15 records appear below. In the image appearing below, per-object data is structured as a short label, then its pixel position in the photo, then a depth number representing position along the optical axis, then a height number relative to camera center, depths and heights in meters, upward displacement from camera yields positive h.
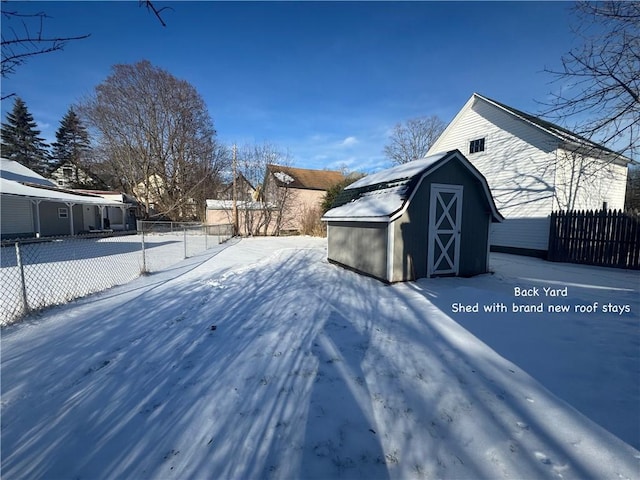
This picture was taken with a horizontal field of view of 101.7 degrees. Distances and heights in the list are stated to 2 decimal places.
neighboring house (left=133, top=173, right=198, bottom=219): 28.62 +1.87
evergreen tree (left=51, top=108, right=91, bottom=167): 32.78 +9.83
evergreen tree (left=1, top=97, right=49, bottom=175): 31.30 +8.96
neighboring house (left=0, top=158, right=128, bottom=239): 14.46 +0.42
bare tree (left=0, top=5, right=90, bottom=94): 2.08 +1.41
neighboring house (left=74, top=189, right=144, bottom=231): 25.28 +0.28
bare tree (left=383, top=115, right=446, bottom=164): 27.89 +8.51
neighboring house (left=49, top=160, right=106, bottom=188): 32.31 +4.70
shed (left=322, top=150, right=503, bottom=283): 6.47 -0.06
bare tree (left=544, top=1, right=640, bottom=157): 4.98 +3.20
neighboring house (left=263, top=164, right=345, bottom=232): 25.42 +2.43
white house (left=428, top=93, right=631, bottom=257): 11.27 +2.23
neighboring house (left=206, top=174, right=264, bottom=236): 23.86 +0.57
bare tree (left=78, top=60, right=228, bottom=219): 25.30 +8.13
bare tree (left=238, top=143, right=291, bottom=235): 24.11 +1.55
